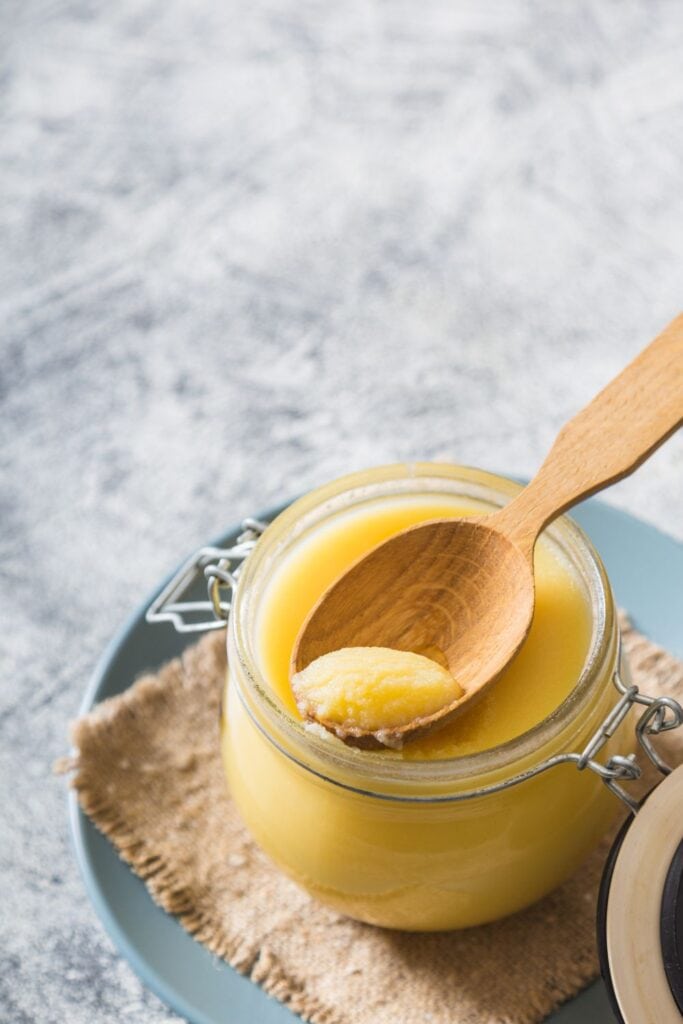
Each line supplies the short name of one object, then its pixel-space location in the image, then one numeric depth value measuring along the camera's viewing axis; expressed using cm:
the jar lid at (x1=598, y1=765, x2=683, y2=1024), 50
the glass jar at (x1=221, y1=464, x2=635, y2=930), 51
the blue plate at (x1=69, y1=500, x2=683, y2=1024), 54
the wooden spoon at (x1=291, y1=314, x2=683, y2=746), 52
